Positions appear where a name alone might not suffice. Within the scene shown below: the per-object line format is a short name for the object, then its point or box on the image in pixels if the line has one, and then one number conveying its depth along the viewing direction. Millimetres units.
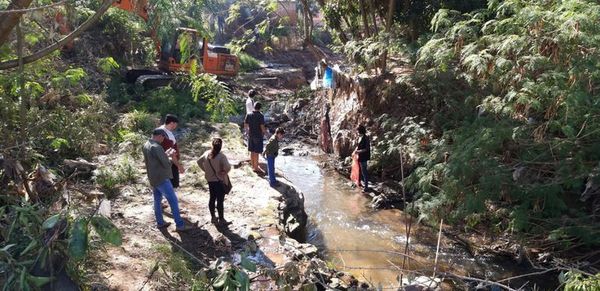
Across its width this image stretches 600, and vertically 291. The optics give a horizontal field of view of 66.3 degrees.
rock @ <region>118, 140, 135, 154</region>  9378
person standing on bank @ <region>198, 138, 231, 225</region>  6340
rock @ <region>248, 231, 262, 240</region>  6374
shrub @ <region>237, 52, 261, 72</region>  27641
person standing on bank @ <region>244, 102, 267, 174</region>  8656
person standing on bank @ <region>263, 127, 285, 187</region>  8469
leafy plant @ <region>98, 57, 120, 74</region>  7259
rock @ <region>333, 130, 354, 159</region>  12656
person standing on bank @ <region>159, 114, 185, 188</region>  6516
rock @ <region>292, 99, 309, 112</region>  17375
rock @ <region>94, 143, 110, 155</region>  8914
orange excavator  15008
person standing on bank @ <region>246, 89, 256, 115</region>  10211
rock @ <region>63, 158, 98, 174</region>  7557
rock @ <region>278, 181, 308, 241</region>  7605
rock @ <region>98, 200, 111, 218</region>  5776
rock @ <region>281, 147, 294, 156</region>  13788
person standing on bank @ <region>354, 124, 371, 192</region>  9867
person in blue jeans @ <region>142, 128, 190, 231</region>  5891
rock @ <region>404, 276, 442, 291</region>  4147
